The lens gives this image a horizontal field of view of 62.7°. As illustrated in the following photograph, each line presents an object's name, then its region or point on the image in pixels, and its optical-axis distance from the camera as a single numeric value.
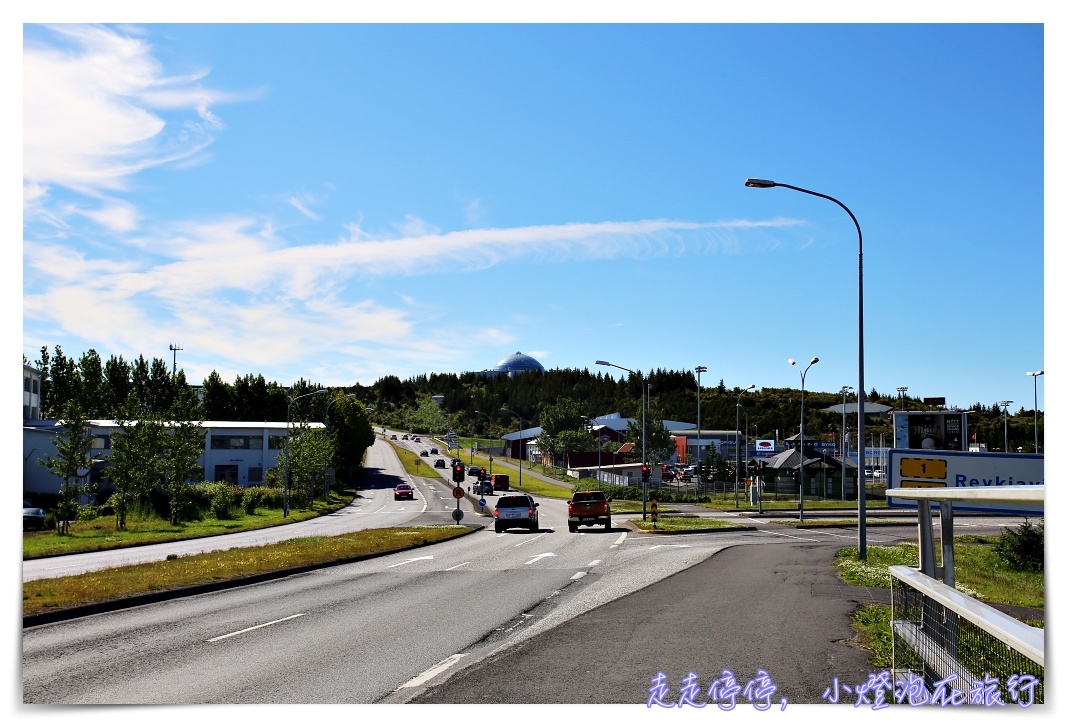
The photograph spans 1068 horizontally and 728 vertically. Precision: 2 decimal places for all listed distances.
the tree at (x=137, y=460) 49.19
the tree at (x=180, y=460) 51.97
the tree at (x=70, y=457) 44.16
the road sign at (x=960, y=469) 15.78
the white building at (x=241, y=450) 88.88
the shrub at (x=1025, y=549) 23.33
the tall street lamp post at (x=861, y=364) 21.68
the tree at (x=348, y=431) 103.56
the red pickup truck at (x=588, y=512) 40.34
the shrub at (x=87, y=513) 54.31
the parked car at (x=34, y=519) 48.59
